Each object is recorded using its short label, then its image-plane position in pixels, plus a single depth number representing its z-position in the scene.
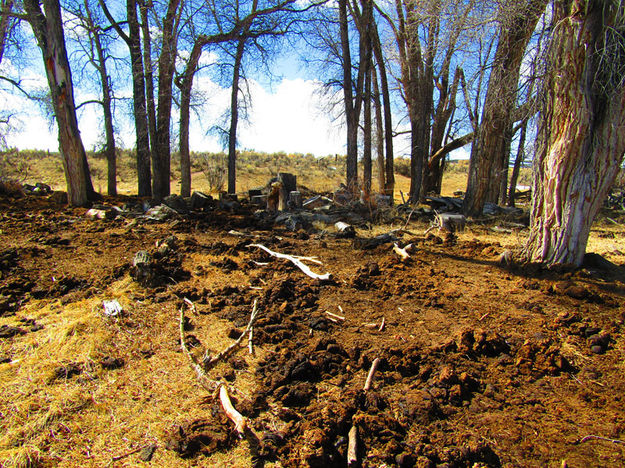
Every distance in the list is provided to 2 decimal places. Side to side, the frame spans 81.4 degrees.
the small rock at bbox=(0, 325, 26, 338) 3.46
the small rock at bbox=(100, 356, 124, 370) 3.06
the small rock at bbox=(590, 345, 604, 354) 3.15
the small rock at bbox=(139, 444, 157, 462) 2.21
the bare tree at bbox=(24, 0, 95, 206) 9.60
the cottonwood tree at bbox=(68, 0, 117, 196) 12.93
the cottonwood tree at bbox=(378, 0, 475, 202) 12.78
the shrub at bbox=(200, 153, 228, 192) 17.56
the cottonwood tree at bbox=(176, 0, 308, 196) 10.77
